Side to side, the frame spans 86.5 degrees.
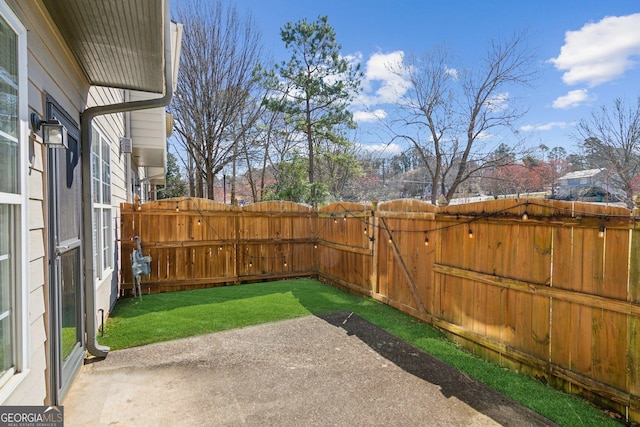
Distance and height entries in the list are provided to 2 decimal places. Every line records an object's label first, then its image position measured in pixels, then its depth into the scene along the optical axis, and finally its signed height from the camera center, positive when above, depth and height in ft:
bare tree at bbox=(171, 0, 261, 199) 35.73 +14.12
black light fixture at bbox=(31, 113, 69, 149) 7.07 +1.56
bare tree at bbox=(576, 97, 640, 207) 33.42 +6.42
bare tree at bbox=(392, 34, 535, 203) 33.42 +10.16
